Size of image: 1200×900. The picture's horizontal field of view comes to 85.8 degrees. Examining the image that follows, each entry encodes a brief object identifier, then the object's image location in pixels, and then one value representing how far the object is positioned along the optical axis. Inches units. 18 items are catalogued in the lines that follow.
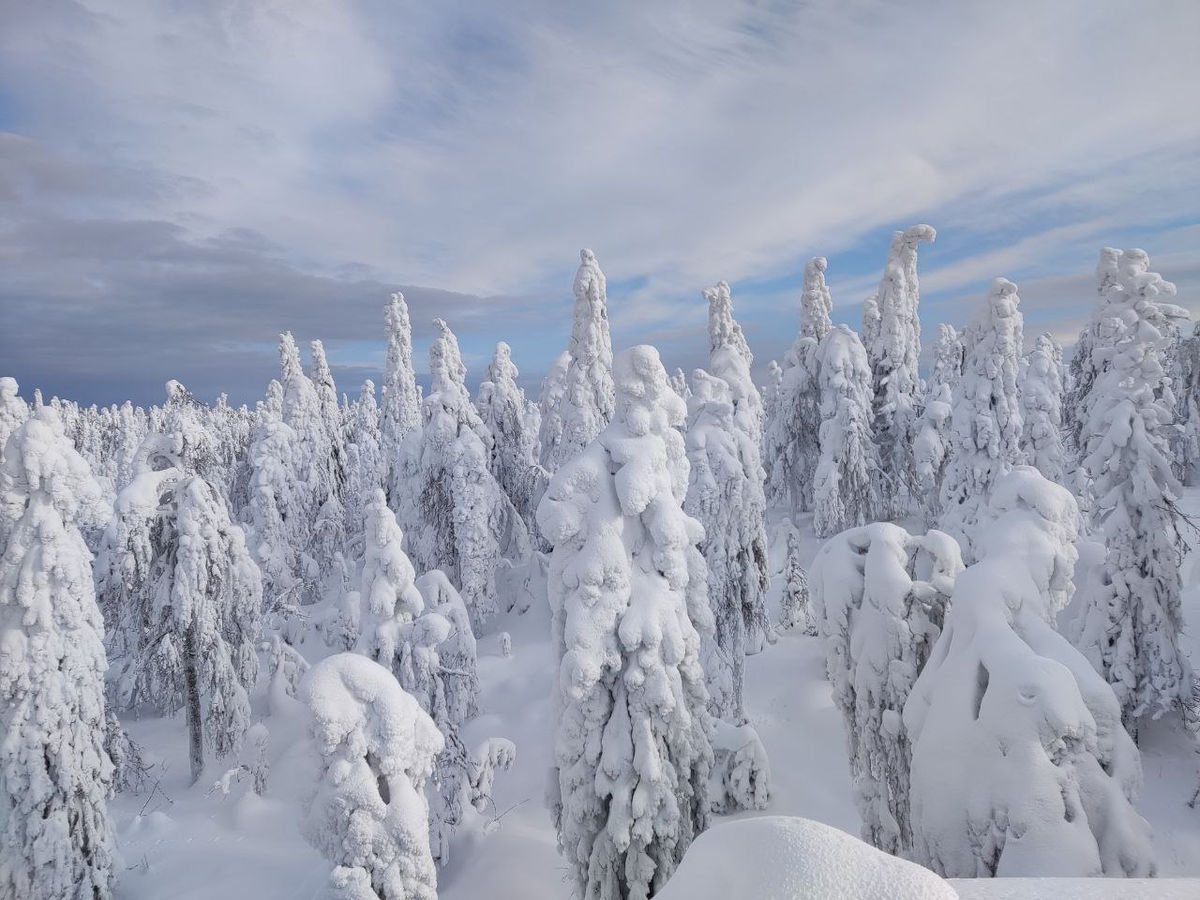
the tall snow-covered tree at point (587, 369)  893.8
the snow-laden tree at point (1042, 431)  909.8
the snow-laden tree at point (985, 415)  793.6
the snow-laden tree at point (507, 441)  1107.9
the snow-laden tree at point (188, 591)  600.1
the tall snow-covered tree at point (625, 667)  336.5
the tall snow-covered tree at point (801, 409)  1195.3
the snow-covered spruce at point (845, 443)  1017.5
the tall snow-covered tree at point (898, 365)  1083.9
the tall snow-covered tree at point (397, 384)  1352.1
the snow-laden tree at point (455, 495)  944.3
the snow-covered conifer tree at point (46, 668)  422.9
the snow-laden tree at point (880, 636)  331.6
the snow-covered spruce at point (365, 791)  299.1
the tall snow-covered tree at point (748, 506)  665.6
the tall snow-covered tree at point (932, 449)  955.3
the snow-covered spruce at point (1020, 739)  235.9
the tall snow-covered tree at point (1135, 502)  537.3
